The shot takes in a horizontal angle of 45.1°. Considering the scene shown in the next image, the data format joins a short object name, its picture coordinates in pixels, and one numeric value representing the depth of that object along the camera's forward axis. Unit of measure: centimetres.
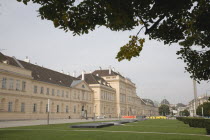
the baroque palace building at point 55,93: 4384
